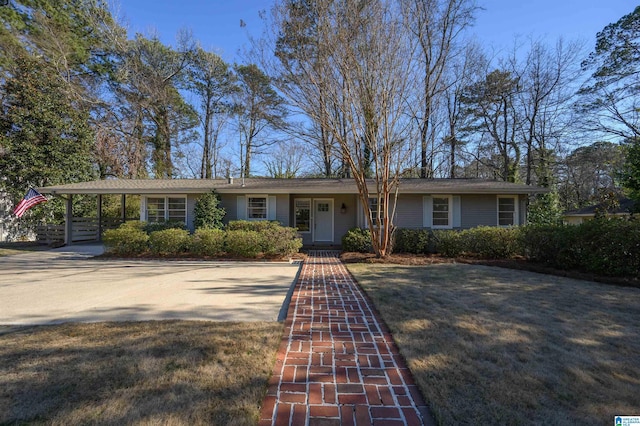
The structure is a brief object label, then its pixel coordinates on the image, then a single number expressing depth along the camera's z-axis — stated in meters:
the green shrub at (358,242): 10.92
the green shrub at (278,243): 9.71
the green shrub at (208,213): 12.01
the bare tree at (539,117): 18.88
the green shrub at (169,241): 9.93
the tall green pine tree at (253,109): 19.92
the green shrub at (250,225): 11.18
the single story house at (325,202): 12.19
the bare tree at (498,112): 19.62
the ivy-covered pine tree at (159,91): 20.91
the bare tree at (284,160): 24.08
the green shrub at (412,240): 10.83
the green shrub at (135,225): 10.72
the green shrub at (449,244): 10.01
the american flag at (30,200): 10.66
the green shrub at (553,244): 7.17
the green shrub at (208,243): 9.84
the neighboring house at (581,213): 18.03
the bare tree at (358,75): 8.01
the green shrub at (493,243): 9.41
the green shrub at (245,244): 9.66
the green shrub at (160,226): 11.79
